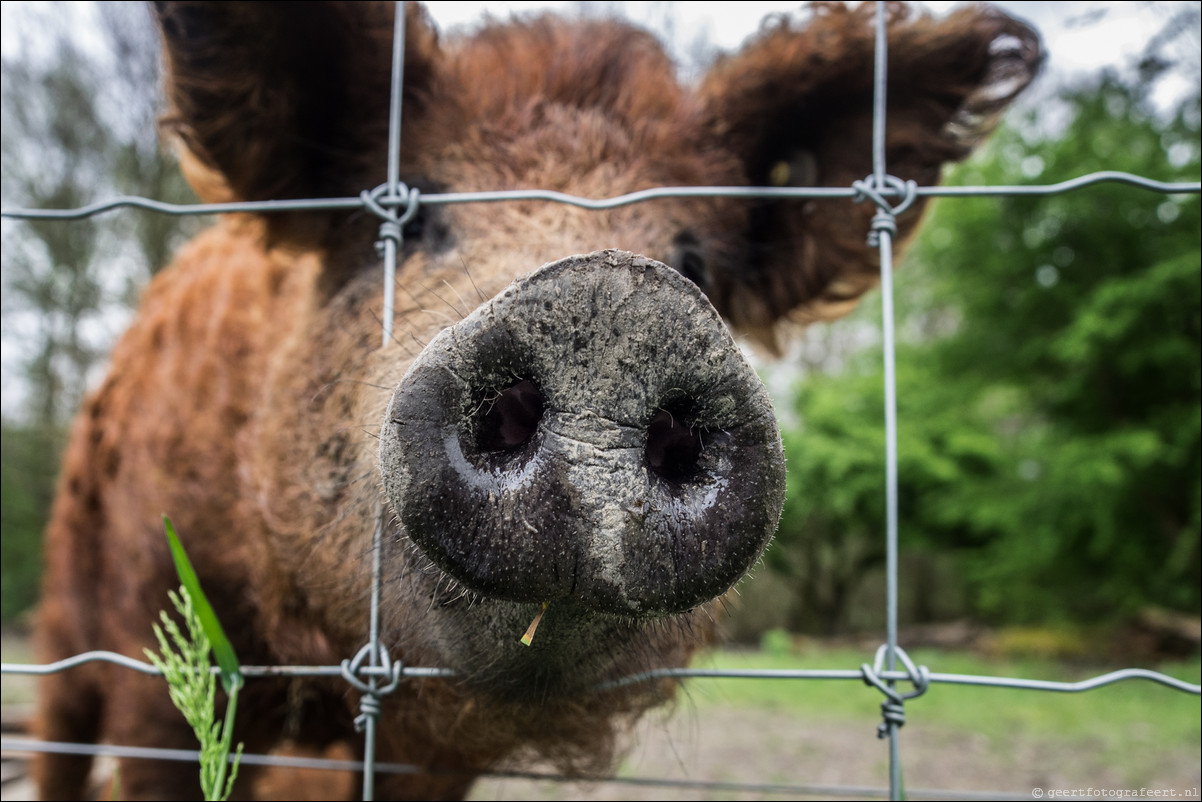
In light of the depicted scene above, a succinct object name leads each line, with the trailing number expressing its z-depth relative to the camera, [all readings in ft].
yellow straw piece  0.82
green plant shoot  0.91
